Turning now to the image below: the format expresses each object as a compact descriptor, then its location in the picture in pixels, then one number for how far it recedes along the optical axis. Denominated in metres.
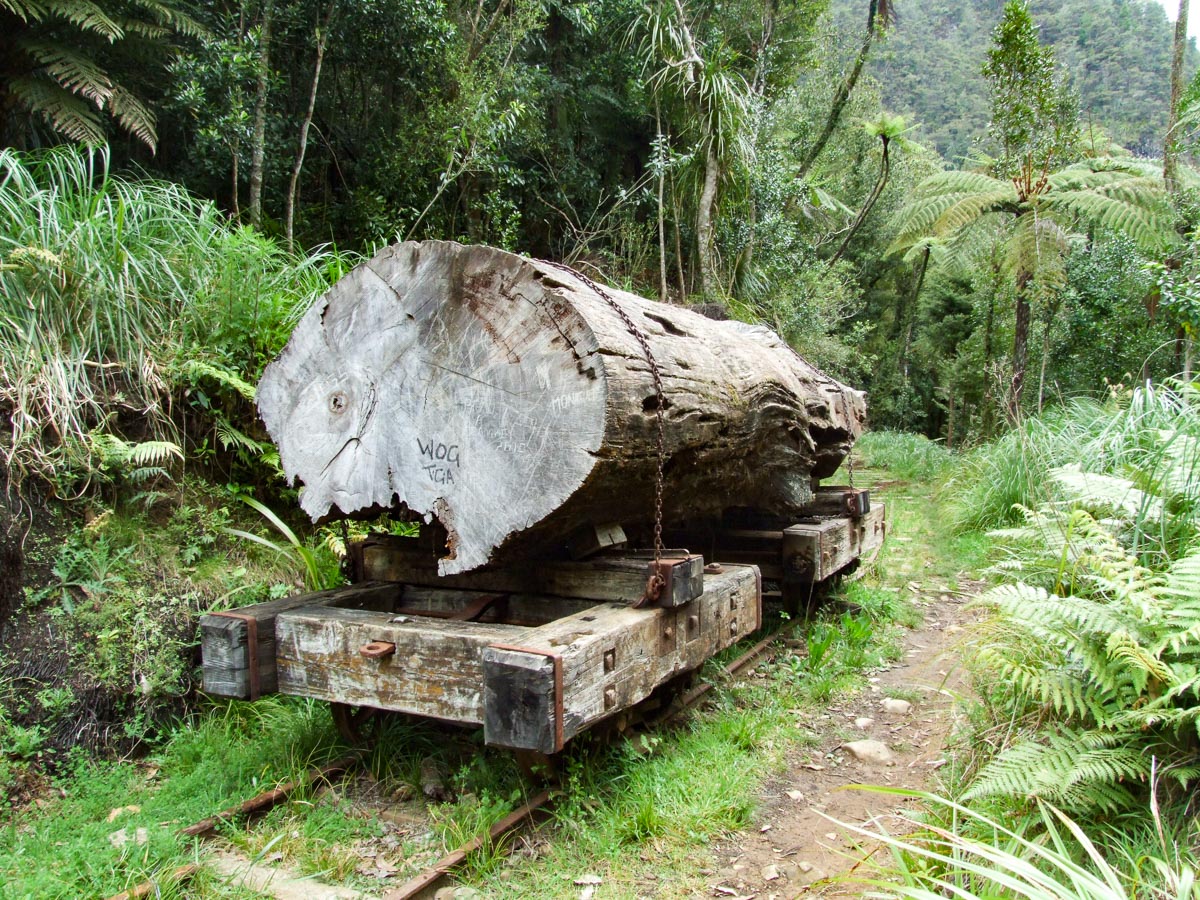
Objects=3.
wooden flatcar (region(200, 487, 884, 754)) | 2.24
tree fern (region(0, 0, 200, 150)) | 5.12
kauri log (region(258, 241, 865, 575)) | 2.54
